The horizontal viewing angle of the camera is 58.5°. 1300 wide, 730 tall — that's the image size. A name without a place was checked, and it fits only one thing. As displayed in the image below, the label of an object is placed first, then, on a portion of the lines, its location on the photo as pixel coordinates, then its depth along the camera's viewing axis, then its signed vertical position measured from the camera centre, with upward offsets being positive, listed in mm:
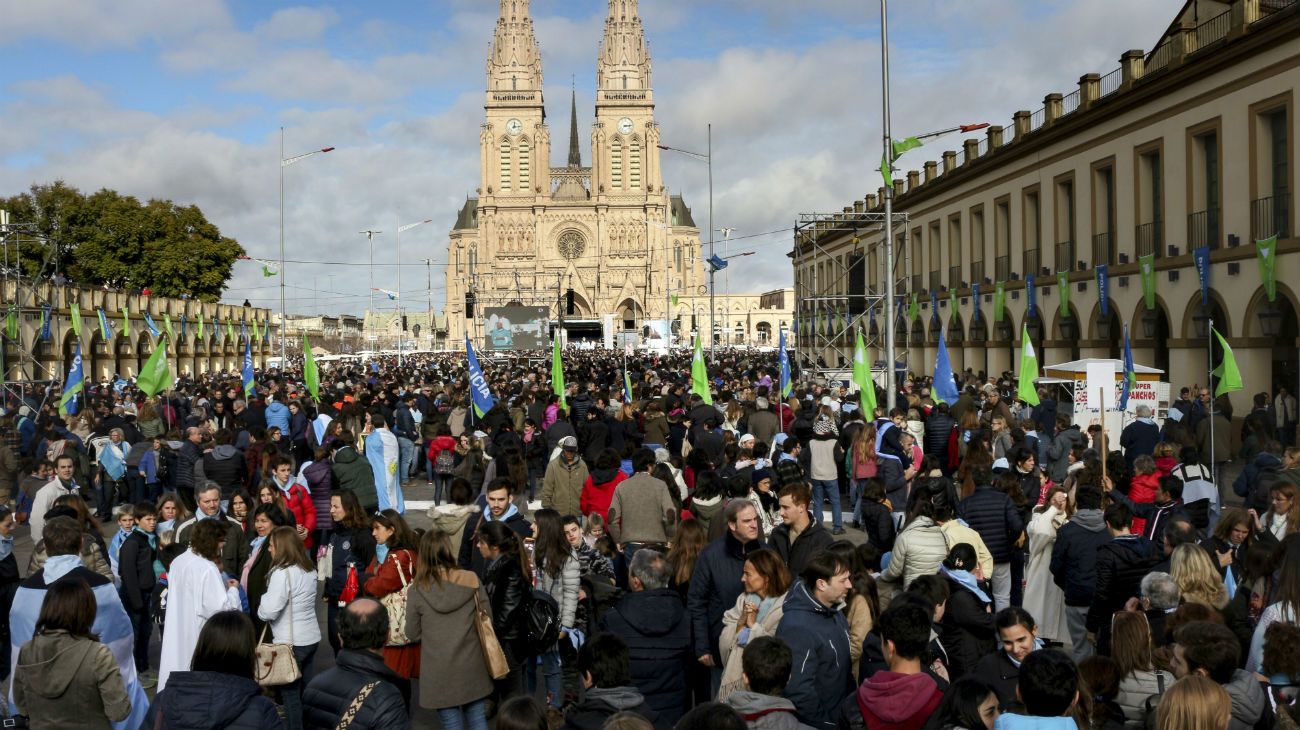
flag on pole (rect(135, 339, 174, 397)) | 17891 -6
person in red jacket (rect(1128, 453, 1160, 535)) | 9648 -1041
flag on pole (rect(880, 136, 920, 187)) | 18906 +3491
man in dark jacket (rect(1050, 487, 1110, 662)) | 7668 -1286
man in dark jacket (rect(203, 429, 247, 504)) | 12039 -979
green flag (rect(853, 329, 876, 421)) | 15952 -291
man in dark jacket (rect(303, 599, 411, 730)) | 4762 -1307
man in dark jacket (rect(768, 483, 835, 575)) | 7000 -1052
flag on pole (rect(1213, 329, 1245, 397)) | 13438 -246
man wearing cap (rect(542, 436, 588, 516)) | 10945 -1096
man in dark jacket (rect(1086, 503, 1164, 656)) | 6988 -1301
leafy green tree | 63469 +7478
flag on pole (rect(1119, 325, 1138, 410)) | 16938 -347
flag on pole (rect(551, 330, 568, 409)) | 19812 -118
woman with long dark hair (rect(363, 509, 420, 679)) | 6691 -1196
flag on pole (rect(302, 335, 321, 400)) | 21781 -91
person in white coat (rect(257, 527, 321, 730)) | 6863 -1373
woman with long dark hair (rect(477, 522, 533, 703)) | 6680 -1269
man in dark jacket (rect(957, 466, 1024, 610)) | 8773 -1210
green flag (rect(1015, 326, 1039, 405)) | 16594 -257
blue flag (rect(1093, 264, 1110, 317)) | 28828 +1846
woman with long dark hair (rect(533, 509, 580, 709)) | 7176 -1231
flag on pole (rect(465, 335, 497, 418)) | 16953 -343
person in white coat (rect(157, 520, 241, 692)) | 6773 -1348
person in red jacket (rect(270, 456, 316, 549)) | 9922 -1070
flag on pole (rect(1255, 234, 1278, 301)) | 21125 +1679
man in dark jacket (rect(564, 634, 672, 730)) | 4473 -1300
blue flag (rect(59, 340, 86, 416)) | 19328 -132
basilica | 125812 +18401
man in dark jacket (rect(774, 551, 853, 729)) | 5312 -1297
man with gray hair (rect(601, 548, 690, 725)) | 5820 -1367
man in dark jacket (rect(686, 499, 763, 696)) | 6484 -1208
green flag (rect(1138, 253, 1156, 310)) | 26094 +1807
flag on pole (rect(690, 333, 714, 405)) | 19636 -227
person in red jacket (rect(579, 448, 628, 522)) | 10023 -1034
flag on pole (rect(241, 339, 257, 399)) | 24386 -80
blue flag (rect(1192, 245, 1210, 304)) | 24047 +1902
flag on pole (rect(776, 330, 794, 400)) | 22730 -224
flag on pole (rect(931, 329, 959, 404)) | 17547 -338
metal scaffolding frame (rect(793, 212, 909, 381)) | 29203 +2306
